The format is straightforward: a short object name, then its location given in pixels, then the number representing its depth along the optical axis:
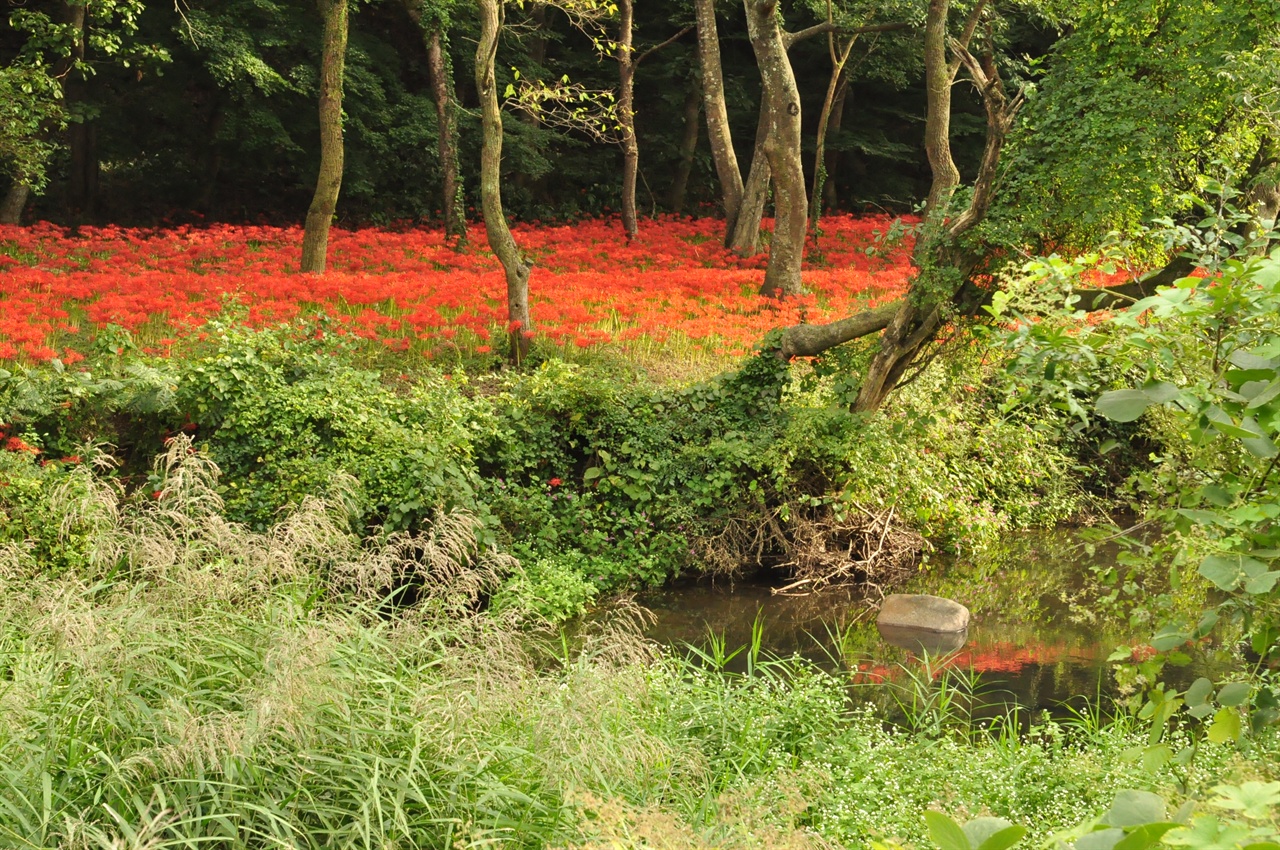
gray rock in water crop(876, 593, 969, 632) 8.62
